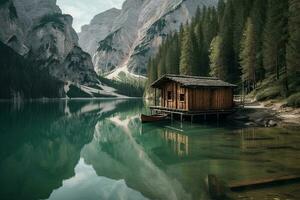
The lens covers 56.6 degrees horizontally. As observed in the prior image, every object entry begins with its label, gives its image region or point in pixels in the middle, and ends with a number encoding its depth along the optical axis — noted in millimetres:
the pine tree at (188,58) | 73000
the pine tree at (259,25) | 55072
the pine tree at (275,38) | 46094
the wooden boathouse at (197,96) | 37781
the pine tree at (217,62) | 64812
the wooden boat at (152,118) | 40719
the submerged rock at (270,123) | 32500
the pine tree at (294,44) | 38188
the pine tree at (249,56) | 54262
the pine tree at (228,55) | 65125
